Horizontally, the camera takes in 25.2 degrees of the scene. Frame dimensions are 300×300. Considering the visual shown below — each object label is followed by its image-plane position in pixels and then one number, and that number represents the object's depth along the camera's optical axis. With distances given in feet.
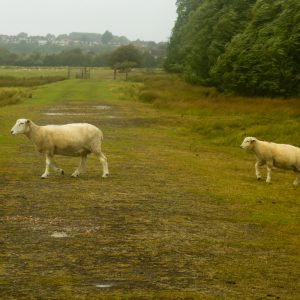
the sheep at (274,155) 56.34
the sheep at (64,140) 53.78
